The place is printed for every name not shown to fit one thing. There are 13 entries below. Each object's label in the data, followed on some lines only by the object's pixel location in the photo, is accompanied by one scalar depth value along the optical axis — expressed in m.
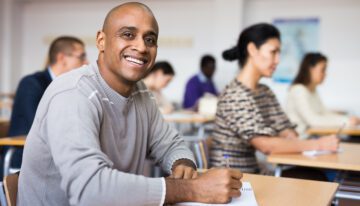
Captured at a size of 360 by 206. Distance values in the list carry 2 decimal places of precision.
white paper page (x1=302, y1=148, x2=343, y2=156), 2.15
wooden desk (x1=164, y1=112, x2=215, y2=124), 4.31
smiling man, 1.03
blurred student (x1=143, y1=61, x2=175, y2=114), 5.12
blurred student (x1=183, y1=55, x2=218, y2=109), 6.38
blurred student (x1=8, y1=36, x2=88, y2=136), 2.66
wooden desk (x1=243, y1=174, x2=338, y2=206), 1.25
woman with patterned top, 2.19
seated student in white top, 3.79
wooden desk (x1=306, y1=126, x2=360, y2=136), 3.47
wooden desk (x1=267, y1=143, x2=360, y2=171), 1.92
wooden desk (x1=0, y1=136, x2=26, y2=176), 2.41
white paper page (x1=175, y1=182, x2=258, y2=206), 1.15
